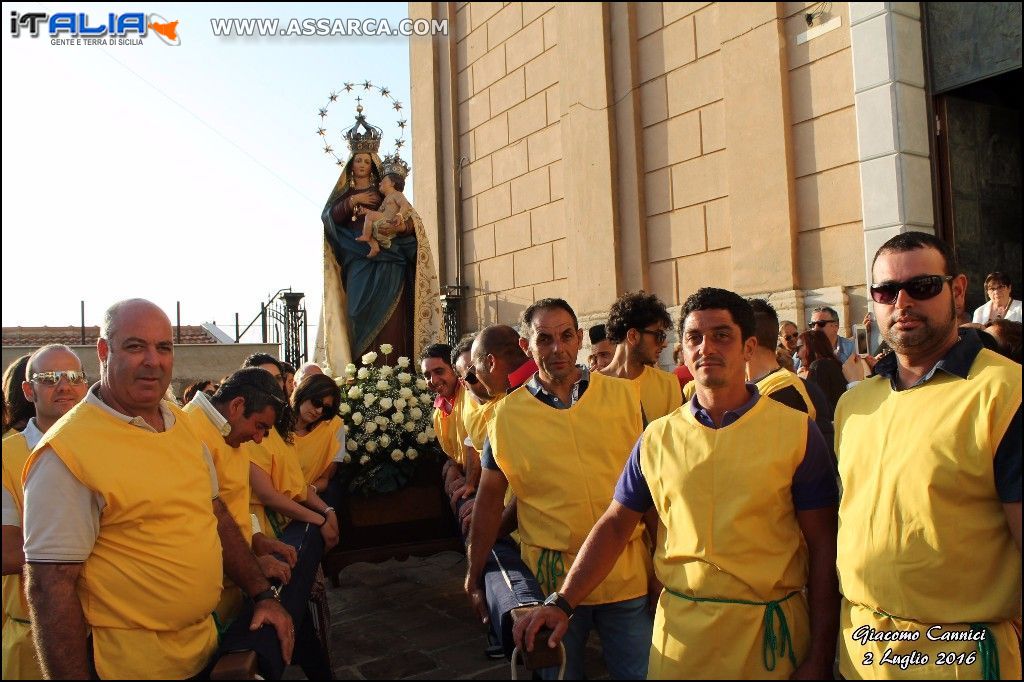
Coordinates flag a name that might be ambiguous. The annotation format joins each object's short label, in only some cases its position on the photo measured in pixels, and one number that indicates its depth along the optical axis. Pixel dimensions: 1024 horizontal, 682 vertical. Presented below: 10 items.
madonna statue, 7.39
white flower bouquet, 5.30
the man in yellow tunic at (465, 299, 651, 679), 2.83
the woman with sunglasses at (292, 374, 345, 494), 4.96
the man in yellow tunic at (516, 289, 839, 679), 2.09
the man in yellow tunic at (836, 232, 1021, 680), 1.76
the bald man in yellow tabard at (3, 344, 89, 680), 2.58
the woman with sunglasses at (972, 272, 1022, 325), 6.04
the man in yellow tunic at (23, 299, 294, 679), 2.20
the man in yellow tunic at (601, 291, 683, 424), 3.74
